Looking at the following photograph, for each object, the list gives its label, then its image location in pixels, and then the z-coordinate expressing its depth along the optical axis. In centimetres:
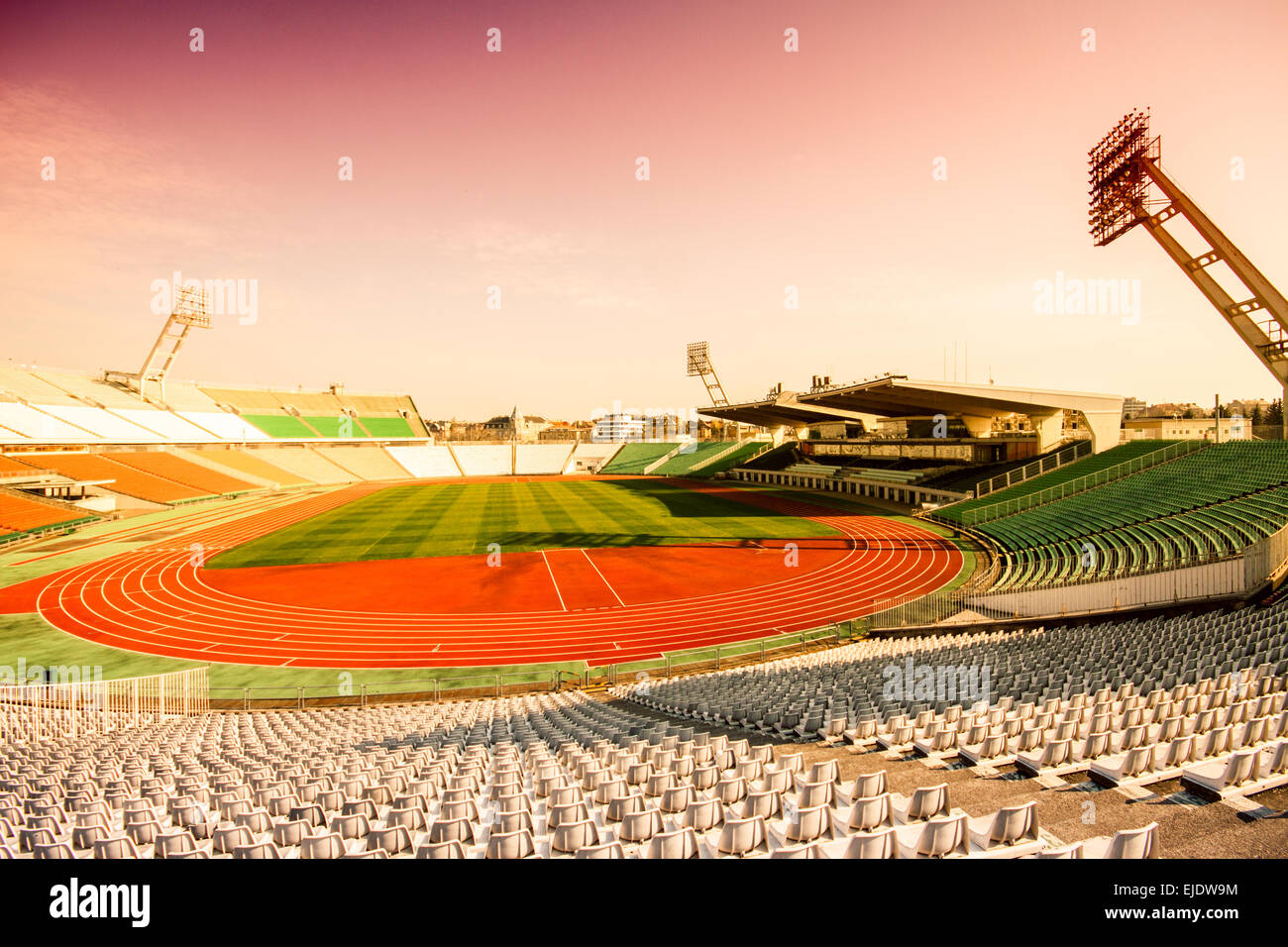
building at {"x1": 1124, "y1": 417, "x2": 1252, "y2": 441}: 5773
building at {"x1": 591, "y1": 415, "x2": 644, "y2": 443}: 17765
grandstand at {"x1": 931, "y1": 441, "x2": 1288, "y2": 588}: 2159
